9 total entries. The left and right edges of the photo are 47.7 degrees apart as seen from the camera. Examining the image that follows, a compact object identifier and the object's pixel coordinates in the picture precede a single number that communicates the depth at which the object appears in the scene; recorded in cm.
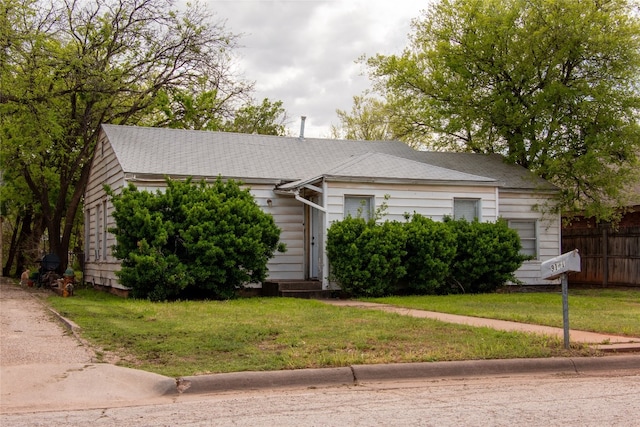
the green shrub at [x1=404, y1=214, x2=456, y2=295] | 1794
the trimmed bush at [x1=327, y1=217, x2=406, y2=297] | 1734
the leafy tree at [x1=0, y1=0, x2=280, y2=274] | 2284
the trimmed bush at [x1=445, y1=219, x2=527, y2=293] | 1869
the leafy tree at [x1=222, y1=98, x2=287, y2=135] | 3684
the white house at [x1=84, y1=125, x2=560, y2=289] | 1855
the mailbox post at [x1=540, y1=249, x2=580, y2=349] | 880
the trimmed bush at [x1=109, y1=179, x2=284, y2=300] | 1630
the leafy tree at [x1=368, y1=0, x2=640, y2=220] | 2142
